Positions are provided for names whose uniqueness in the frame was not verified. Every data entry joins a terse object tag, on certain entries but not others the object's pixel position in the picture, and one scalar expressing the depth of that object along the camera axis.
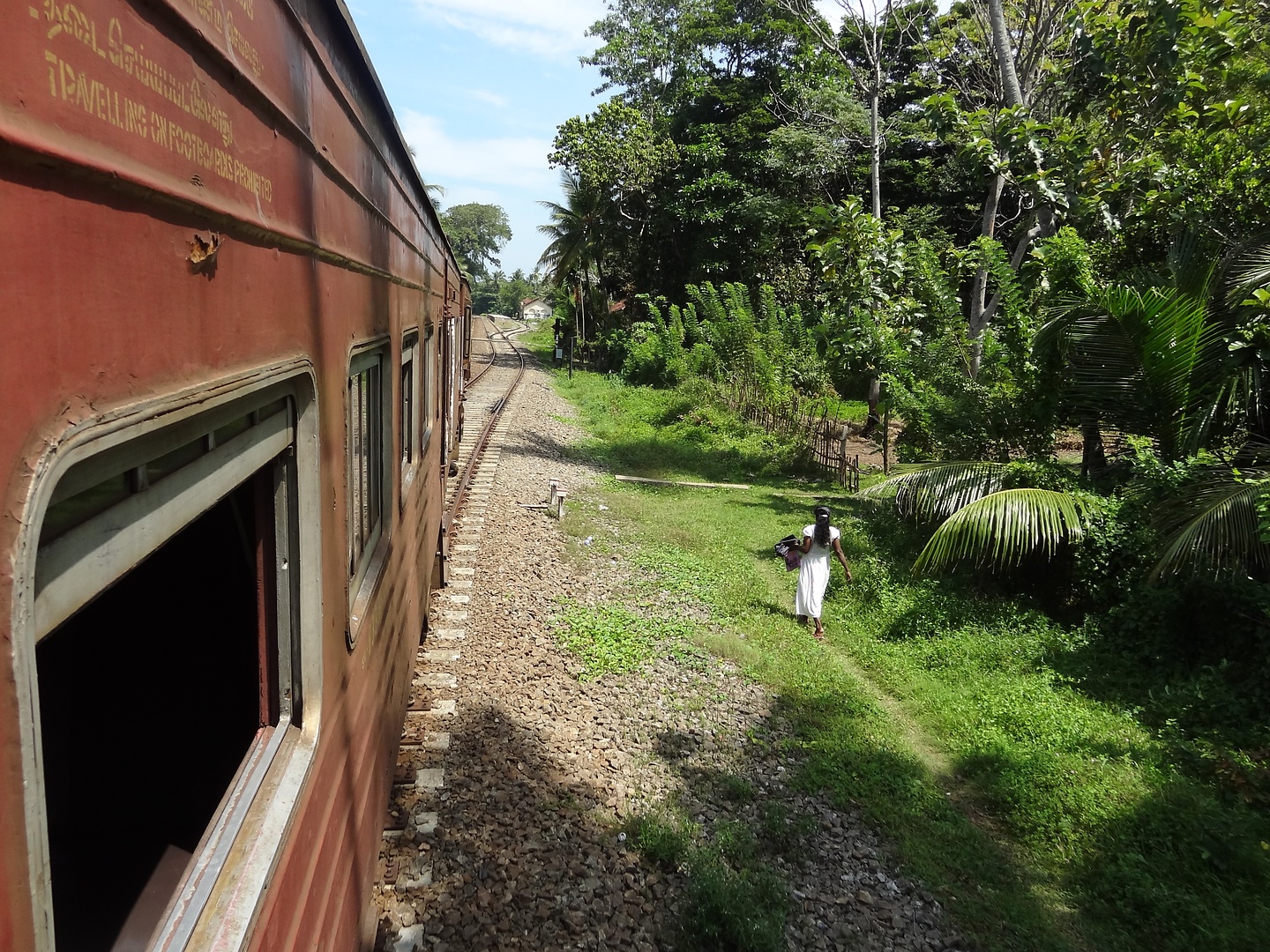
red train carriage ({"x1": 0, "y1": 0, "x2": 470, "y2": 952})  0.81
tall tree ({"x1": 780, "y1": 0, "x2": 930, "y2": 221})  13.41
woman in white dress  6.97
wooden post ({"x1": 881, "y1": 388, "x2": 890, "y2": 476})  12.45
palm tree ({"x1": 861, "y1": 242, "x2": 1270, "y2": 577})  6.37
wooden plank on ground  12.35
